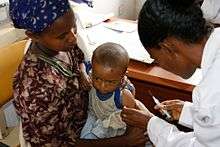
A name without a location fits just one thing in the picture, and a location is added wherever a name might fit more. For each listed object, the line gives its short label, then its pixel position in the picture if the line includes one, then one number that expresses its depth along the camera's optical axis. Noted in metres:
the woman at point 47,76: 1.02
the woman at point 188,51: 0.77
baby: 1.23
